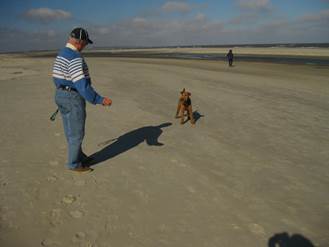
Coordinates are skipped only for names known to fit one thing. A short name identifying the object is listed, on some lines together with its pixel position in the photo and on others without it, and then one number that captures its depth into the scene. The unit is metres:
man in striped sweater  4.43
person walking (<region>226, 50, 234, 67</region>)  32.68
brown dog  9.05
